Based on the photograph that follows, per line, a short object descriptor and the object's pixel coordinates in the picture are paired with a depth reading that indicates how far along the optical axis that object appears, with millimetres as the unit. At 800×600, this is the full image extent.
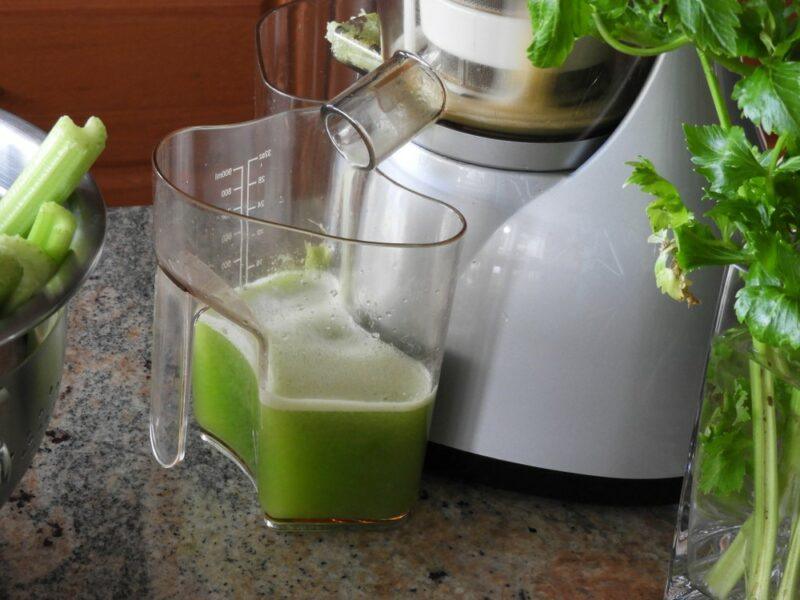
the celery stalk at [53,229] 520
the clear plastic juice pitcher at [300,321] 567
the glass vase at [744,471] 478
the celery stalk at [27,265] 501
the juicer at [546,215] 572
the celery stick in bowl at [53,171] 550
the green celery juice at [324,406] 579
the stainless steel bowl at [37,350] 453
